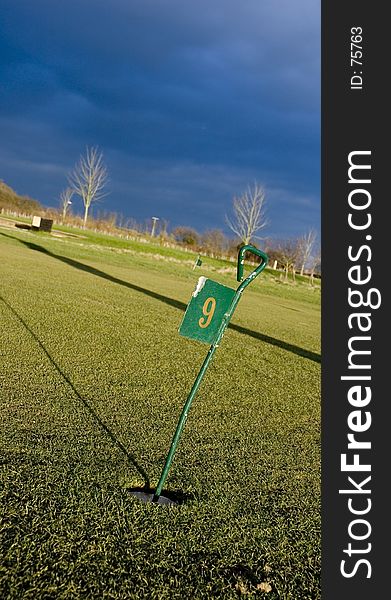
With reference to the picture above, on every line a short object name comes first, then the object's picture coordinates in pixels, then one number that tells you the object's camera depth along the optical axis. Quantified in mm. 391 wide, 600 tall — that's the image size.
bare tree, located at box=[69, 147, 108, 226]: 70750
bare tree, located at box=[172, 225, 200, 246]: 68562
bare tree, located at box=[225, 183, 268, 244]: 61938
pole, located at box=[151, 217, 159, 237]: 77000
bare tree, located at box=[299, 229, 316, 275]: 56344
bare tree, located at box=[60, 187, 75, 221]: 77588
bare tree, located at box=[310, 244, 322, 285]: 56744
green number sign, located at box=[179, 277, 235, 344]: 2617
